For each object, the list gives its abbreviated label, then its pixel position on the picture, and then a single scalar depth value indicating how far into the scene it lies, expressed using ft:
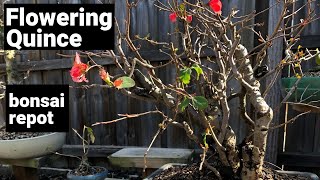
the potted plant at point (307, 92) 4.72
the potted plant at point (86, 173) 7.20
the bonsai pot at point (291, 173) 5.04
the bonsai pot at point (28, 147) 7.40
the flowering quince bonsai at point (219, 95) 3.93
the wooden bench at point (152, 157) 6.71
